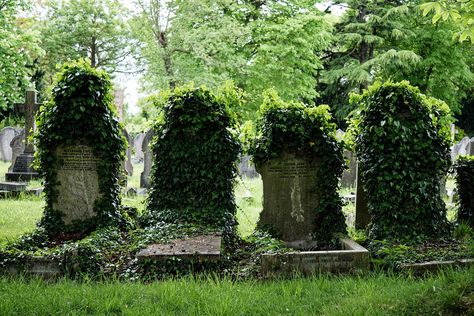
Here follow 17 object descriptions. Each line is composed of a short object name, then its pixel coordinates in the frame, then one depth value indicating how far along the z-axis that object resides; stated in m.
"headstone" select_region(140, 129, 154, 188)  13.72
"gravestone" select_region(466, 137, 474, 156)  14.70
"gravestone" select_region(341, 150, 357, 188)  16.18
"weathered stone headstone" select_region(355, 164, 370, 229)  8.49
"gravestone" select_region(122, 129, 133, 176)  16.05
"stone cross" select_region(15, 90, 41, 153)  14.23
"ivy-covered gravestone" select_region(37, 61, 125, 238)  7.95
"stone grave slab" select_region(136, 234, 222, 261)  6.26
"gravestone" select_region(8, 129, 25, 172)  19.03
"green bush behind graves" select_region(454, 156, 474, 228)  8.47
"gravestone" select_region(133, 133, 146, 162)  27.80
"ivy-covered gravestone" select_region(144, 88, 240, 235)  7.96
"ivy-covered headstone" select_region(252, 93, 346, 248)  7.80
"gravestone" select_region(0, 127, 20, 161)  25.75
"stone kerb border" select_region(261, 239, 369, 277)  6.10
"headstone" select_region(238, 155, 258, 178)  19.53
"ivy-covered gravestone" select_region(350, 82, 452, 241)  7.29
